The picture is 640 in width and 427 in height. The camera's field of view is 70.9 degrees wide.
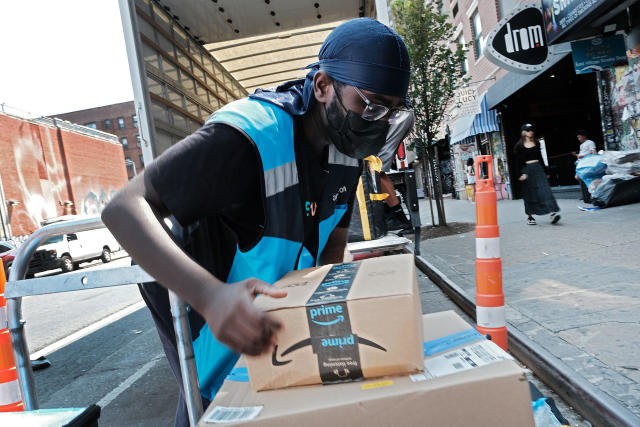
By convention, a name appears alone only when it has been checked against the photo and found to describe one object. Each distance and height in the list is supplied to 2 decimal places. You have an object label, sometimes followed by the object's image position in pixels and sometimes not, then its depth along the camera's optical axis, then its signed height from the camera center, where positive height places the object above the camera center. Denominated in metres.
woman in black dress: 8.00 -0.20
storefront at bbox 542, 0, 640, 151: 8.05 +2.17
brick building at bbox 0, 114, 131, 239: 26.92 +5.15
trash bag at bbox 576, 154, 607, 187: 9.07 -0.15
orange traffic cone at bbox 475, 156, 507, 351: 2.89 -0.62
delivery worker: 1.08 +0.07
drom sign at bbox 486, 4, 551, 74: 9.40 +2.73
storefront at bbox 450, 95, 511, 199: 16.30 +1.62
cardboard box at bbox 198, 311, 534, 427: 1.02 -0.49
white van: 14.95 -0.44
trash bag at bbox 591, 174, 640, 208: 8.66 -0.63
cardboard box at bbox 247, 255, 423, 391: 1.08 -0.34
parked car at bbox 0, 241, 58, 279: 14.20 -0.58
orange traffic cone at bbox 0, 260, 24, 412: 1.85 -0.53
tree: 9.64 +2.57
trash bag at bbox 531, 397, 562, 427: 1.31 -0.73
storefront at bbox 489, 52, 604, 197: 13.92 +1.79
